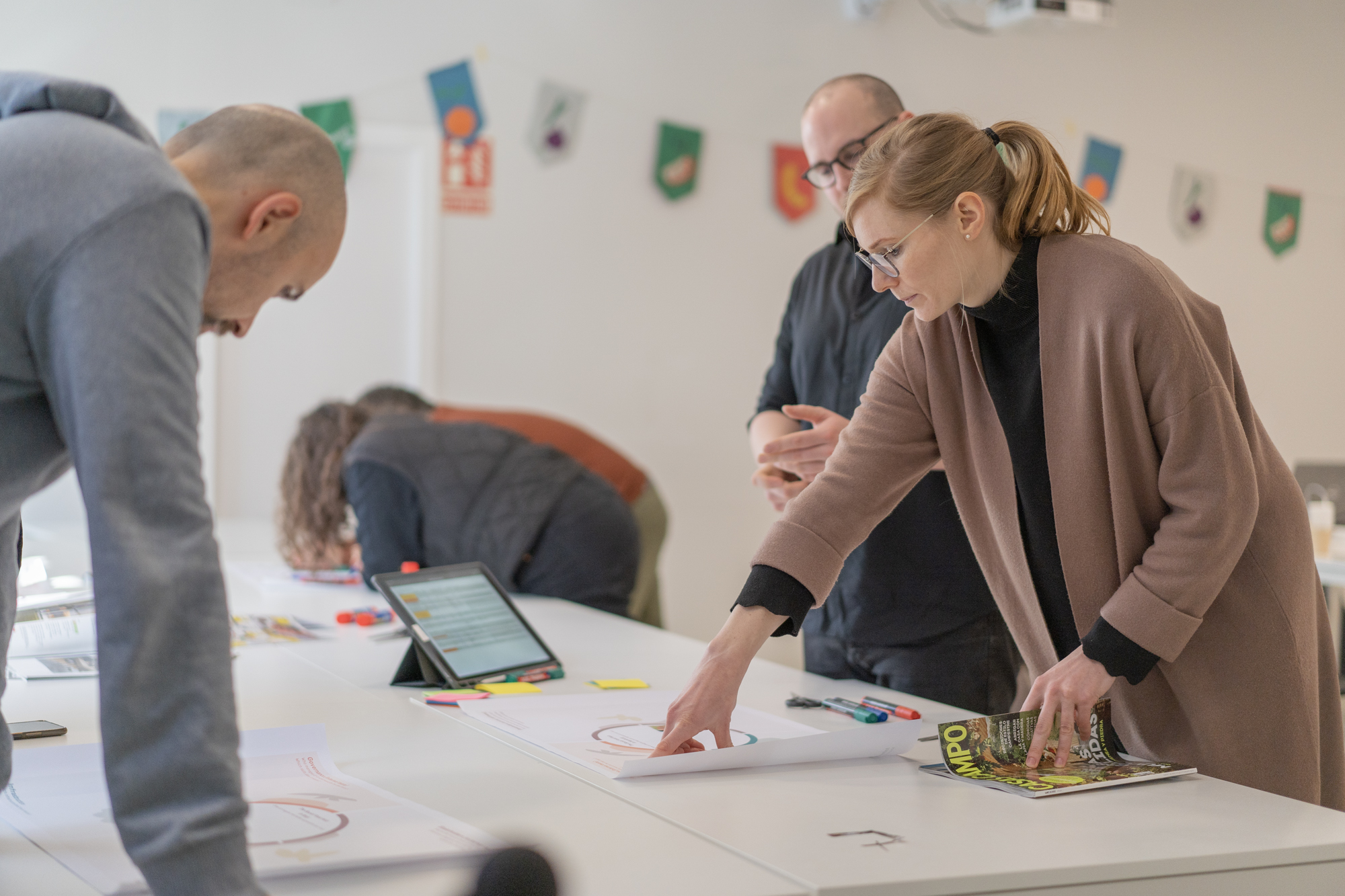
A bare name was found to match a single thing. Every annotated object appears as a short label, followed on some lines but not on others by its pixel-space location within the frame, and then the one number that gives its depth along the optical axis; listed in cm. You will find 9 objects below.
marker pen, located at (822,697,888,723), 149
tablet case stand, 163
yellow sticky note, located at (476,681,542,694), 161
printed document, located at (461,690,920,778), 119
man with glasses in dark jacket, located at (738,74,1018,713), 185
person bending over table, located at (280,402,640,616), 235
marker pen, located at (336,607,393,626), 214
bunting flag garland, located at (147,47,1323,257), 380
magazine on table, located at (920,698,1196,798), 120
